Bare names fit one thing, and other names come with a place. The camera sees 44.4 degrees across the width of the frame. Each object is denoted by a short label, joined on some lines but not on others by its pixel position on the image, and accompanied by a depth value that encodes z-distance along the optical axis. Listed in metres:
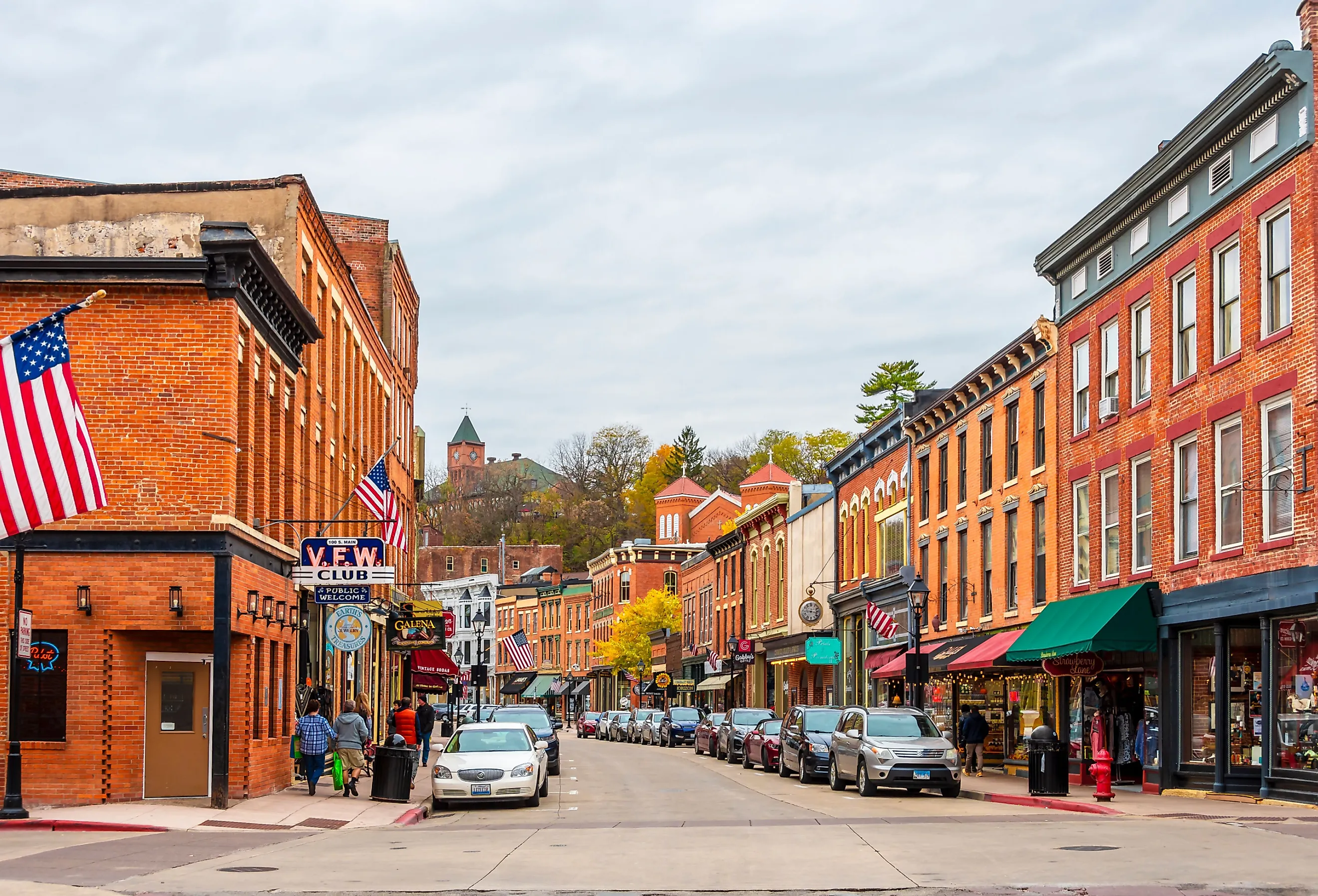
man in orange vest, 33.88
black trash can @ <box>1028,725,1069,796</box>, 27.39
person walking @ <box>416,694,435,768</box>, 38.72
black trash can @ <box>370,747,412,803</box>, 27.02
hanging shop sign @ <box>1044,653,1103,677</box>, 31.02
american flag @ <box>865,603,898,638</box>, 39.62
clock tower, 180.43
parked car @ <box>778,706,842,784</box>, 33.62
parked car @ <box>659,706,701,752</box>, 61.53
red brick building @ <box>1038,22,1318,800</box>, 24.08
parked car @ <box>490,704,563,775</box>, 38.69
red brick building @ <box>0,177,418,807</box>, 24.42
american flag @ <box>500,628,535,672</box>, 58.22
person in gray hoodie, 27.91
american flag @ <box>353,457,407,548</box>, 32.94
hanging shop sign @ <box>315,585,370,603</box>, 28.25
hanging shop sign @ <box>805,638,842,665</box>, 52.00
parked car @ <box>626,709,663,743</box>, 67.12
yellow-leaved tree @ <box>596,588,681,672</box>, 94.69
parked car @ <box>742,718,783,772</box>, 40.72
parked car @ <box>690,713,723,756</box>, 50.84
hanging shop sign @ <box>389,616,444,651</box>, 45.44
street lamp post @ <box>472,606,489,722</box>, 51.41
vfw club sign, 28.17
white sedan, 26.75
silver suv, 28.09
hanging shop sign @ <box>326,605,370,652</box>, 27.28
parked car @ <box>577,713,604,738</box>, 81.06
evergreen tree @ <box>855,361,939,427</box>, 94.94
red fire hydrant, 25.72
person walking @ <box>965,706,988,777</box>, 34.41
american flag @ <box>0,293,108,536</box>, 17.89
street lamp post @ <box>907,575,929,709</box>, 33.44
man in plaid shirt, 27.52
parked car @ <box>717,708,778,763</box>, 46.34
